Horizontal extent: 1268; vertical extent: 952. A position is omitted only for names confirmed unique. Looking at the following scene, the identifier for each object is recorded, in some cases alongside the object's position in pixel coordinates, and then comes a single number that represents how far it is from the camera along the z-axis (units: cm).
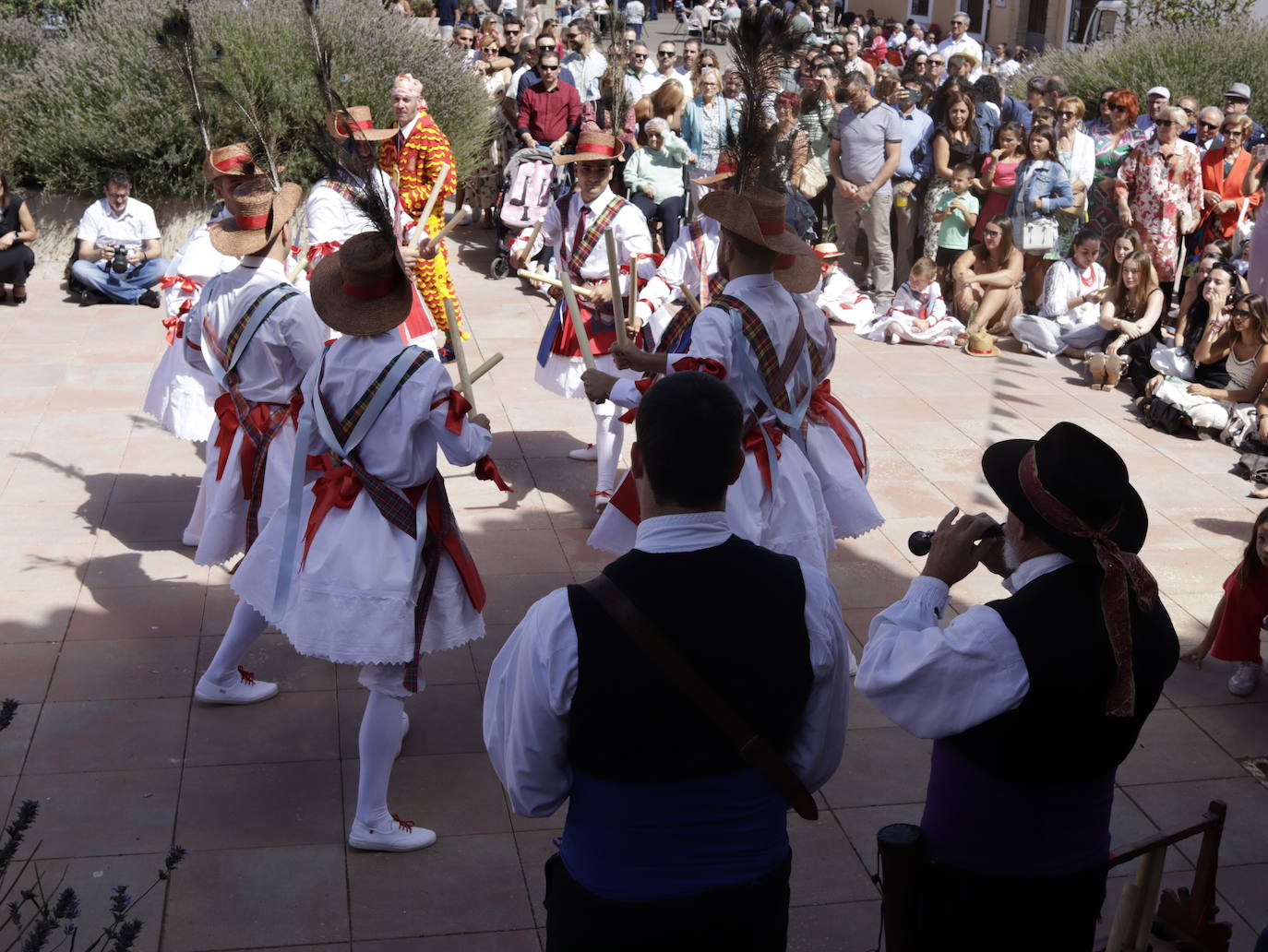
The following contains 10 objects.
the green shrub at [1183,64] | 1341
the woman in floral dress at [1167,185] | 1002
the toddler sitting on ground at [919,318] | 992
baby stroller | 1094
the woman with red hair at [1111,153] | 1051
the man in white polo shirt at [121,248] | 1020
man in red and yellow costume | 821
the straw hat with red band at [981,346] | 977
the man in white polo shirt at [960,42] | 1591
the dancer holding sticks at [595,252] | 645
